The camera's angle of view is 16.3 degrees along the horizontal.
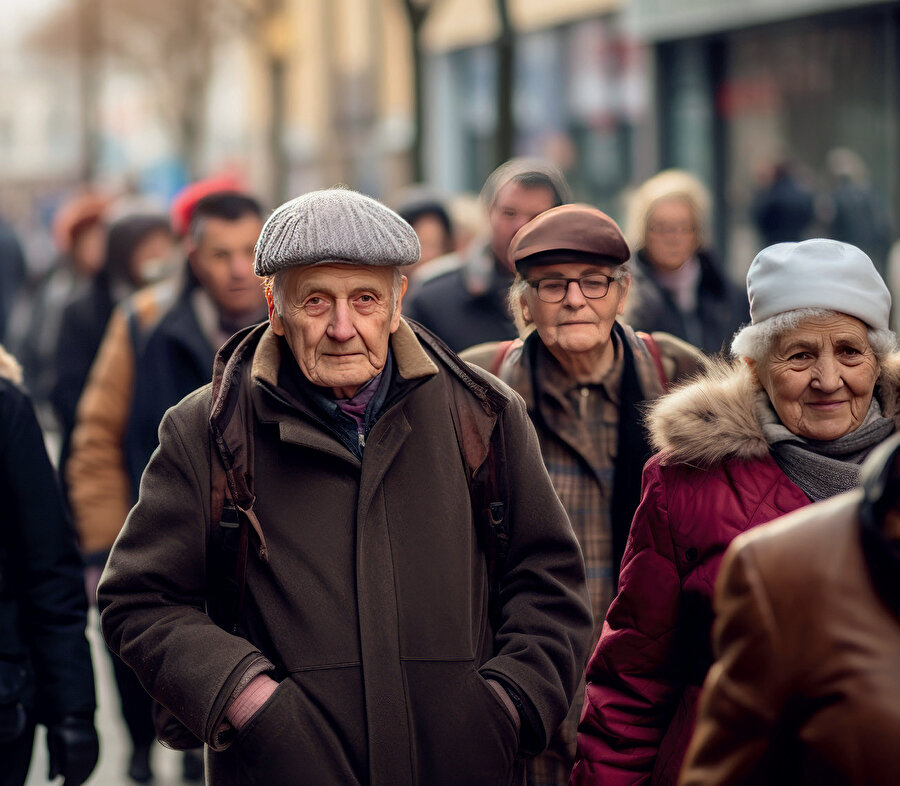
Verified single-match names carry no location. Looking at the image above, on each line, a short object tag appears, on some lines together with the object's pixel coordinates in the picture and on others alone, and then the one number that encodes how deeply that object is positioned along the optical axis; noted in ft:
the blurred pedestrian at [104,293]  53.62
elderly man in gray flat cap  21.07
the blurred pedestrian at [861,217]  105.43
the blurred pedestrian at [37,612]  26.48
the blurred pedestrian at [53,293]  70.26
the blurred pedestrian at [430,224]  59.93
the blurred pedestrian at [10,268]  93.54
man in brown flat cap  28.93
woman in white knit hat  21.51
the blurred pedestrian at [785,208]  113.73
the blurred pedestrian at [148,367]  39.20
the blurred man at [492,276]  39.00
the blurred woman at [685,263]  46.87
